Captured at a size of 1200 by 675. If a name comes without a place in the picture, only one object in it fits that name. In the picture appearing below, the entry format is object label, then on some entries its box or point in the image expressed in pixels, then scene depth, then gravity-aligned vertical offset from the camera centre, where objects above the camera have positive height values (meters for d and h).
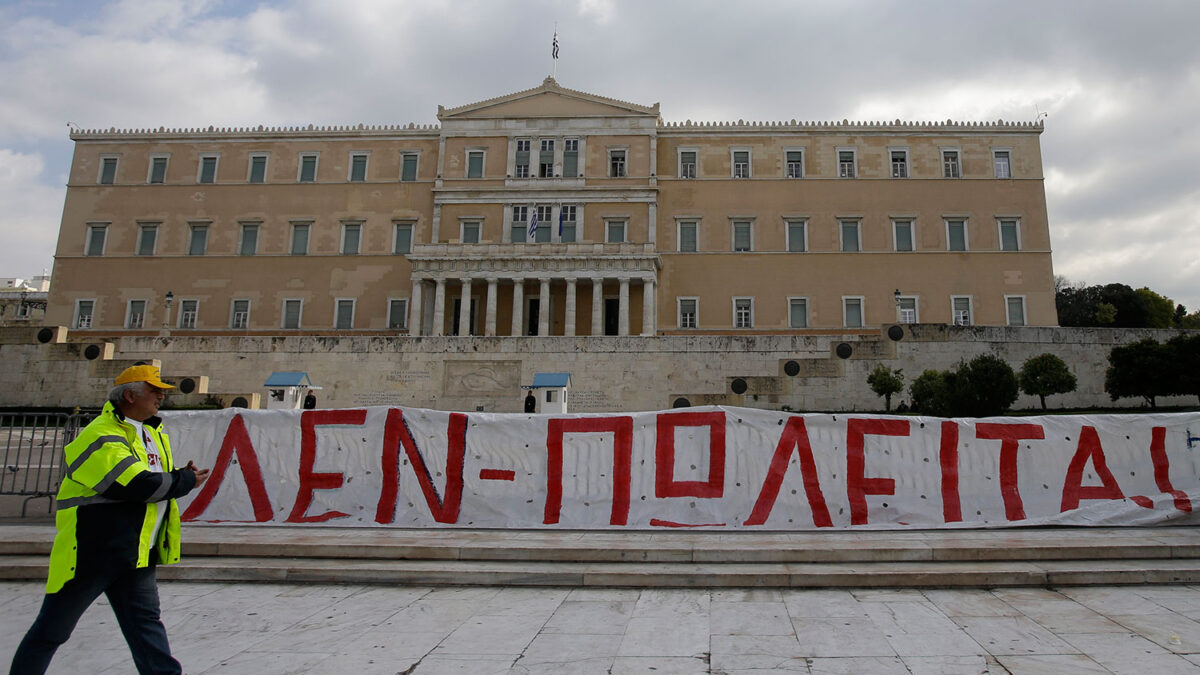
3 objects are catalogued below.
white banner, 7.68 -0.43
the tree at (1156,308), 47.91 +9.09
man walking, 3.48 -0.62
